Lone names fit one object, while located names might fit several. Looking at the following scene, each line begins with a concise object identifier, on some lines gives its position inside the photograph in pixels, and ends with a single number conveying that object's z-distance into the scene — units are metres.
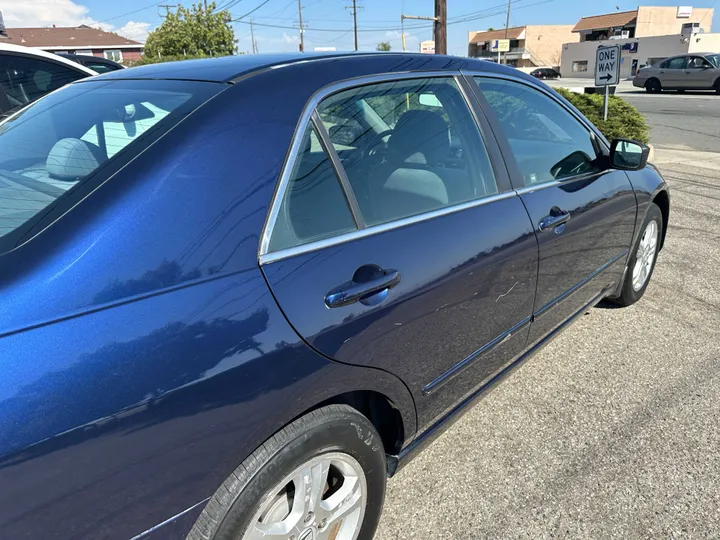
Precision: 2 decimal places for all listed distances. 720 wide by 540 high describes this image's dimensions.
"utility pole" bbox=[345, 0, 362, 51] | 62.00
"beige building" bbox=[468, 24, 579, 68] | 78.12
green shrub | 8.80
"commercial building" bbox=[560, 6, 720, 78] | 50.59
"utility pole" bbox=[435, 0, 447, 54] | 15.94
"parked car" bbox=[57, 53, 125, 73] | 8.69
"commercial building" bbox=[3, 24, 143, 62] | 56.62
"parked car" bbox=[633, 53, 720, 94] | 24.80
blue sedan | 1.19
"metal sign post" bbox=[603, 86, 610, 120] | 8.33
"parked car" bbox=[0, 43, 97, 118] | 5.25
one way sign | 7.98
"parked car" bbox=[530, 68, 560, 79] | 51.90
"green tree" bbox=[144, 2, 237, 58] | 36.56
